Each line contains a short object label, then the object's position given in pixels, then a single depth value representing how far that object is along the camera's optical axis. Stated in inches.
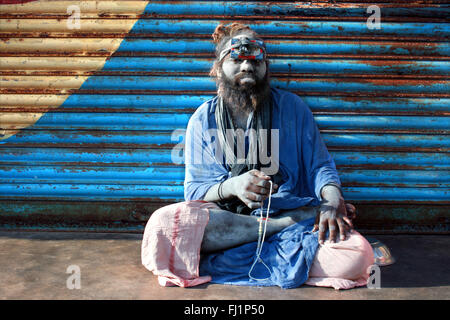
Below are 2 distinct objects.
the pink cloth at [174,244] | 125.4
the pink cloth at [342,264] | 121.0
